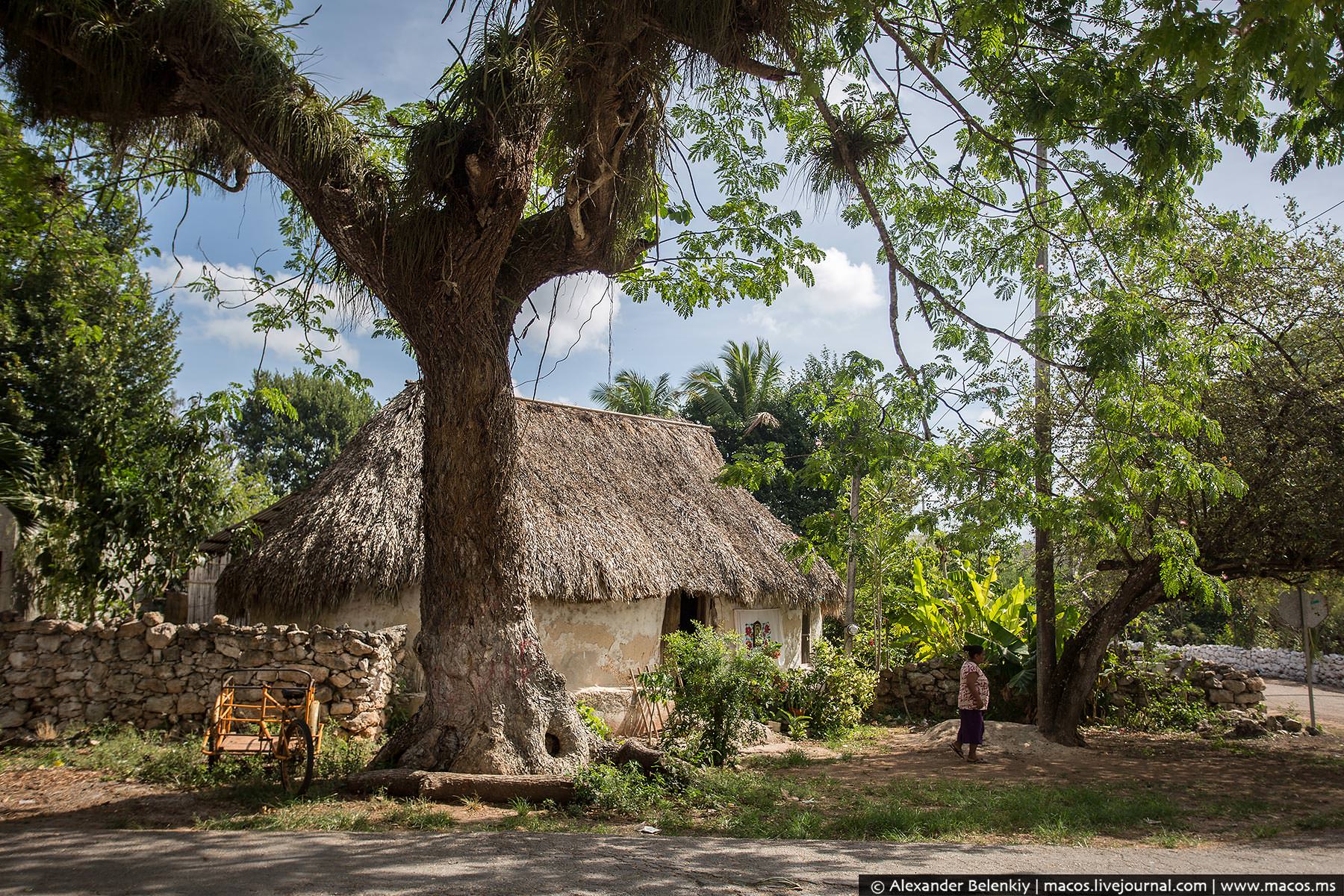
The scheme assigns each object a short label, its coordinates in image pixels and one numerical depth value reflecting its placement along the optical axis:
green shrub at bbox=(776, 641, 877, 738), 12.13
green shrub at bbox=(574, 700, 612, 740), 8.65
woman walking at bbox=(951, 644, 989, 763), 9.92
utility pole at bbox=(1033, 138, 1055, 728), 10.20
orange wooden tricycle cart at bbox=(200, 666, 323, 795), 6.62
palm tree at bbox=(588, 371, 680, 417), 26.78
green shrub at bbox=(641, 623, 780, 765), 8.45
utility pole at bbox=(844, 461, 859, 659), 14.89
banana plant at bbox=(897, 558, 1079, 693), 13.41
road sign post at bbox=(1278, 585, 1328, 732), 11.85
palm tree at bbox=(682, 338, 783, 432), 26.22
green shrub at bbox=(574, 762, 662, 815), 6.43
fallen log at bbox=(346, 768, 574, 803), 6.31
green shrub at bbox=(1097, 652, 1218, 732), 12.35
